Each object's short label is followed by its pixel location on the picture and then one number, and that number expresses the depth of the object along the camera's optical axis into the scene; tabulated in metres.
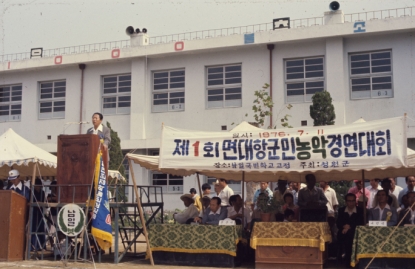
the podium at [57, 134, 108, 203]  11.32
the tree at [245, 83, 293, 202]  19.06
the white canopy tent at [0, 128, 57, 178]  12.16
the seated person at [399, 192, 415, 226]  10.20
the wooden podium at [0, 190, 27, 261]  11.26
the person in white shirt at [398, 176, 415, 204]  11.71
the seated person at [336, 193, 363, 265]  10.73
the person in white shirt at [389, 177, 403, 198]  12.59
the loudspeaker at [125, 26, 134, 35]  25.14
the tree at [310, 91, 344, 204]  19.78
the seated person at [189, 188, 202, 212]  13.67
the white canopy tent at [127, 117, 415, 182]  9.48
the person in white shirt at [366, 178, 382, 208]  12.65
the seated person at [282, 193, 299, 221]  11.90
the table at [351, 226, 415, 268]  9.52
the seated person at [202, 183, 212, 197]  13.31
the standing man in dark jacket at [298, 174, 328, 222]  10.90
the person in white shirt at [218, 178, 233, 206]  12.78
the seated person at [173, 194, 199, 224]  11.99
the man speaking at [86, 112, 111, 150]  11.49
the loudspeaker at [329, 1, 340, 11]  21.48
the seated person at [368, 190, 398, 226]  10.46
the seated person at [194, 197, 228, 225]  11.48
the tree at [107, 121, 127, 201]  22.94
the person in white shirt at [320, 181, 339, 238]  12.81
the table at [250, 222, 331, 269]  10.03
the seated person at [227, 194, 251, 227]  11.70
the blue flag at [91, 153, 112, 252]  10.66
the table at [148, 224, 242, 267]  10.58
